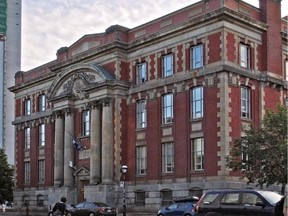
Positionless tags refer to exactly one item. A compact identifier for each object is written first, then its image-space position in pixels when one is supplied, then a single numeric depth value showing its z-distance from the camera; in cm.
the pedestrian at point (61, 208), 2494
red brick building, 4253
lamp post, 4083
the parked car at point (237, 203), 2031
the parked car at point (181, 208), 3412
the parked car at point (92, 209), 4118
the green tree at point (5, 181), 6925
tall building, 13988
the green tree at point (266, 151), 3500
